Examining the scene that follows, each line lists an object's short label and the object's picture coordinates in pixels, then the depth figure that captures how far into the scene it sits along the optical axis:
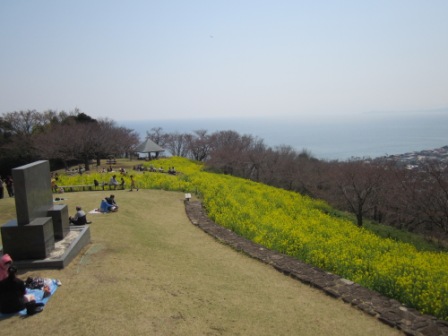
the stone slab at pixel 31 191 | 7.38
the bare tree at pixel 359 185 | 21.72
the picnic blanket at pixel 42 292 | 5.55
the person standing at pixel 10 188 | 17.69
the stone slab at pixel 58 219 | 8.59
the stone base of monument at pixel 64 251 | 7.30
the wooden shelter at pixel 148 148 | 40.47
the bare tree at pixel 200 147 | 55.47
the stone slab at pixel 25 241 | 7.41
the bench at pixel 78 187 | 18.94
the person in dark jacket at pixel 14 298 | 5.52
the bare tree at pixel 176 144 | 63.19
